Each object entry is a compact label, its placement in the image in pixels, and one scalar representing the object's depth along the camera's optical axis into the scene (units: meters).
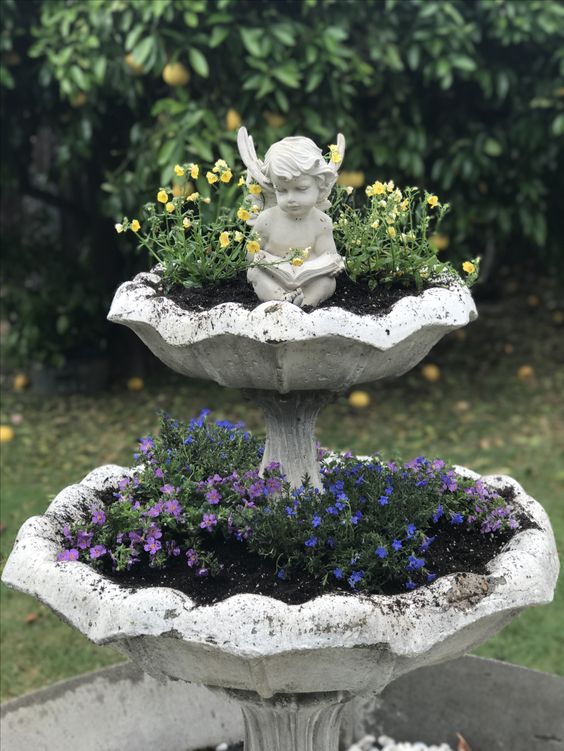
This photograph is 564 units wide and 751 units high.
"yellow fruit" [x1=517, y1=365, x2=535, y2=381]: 6.46
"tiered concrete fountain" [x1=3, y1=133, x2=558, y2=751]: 1.76
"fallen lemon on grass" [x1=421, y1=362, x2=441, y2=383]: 6.43
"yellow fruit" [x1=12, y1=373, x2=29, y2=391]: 6.56
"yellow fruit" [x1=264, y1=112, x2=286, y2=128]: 4.91
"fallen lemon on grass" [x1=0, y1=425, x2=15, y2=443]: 5.65
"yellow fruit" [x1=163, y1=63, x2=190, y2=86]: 4.80
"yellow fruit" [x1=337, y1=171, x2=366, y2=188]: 5.16
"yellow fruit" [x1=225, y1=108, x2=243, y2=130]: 4.85
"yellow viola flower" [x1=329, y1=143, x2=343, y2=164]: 2.11
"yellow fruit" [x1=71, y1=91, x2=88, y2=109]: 5.03
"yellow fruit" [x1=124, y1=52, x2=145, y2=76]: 4.88
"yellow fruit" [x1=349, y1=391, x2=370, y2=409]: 6.03
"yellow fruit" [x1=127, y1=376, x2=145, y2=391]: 6.45
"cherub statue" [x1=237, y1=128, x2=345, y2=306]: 1.98
